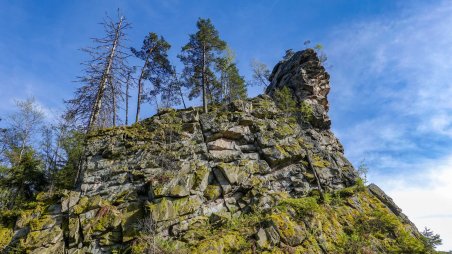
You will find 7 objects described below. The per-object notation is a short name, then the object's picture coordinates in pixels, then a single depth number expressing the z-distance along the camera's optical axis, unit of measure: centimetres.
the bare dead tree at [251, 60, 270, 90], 4316
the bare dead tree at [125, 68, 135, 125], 2209
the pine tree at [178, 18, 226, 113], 2889
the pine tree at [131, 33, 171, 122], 2908
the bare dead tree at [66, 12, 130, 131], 1931
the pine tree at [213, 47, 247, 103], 3444
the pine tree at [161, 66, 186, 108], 3216
